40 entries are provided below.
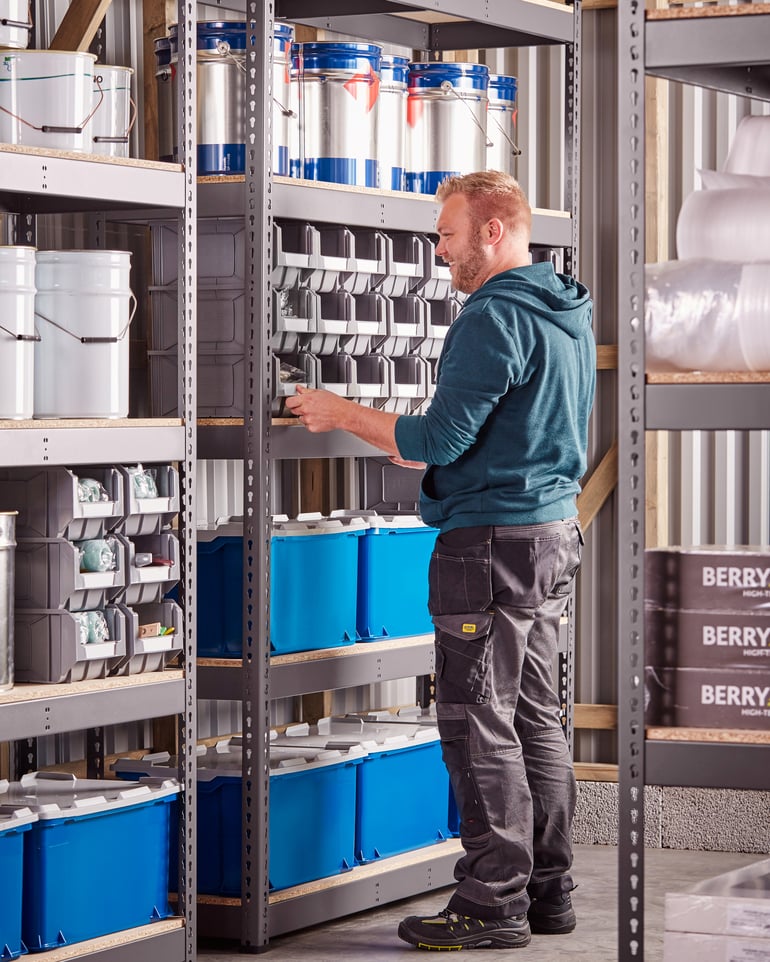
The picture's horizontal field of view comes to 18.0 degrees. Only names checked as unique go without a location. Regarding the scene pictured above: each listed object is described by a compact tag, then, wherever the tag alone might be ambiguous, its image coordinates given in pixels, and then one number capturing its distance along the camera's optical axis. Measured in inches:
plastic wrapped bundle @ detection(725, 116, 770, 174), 186.4
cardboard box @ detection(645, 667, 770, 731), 177.2
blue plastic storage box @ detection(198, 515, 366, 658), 308.4
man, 288.0
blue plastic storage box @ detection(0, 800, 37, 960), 249.7
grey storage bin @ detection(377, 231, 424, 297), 337.7
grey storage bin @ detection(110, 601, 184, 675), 273.7
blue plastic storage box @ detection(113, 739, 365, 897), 307.2
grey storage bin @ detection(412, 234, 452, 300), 346.9
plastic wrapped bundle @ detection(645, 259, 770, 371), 175.5
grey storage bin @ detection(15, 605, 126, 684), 261.4
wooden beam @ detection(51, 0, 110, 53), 323.0
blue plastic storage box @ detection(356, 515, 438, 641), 332.3
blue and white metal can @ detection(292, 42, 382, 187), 320.8
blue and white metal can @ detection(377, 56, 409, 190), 333.5
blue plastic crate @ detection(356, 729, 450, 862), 330.3
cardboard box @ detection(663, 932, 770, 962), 179.9
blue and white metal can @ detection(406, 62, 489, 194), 342.8
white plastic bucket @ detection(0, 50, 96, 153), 261.2
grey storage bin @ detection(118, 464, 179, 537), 275.3
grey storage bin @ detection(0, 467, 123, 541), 263.8
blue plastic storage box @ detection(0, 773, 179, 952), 258.2
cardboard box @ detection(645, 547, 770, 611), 177.2
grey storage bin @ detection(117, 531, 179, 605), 277.0
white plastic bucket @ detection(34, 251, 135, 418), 262.4
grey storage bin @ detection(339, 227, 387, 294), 328.6
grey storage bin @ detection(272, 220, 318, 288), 310.4
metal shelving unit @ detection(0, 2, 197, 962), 248.9
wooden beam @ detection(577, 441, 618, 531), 410.0
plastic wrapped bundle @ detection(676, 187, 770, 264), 178.5
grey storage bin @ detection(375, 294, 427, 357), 339.4
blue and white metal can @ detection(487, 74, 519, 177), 358.4
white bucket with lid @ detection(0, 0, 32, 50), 260.4
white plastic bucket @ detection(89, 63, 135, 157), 271.6
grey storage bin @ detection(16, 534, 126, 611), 263.8
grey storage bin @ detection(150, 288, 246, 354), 303.8
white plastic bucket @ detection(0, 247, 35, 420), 249.3
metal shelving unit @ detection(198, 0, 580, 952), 299.2
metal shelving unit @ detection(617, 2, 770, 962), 175.3
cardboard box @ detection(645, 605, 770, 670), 177.1
